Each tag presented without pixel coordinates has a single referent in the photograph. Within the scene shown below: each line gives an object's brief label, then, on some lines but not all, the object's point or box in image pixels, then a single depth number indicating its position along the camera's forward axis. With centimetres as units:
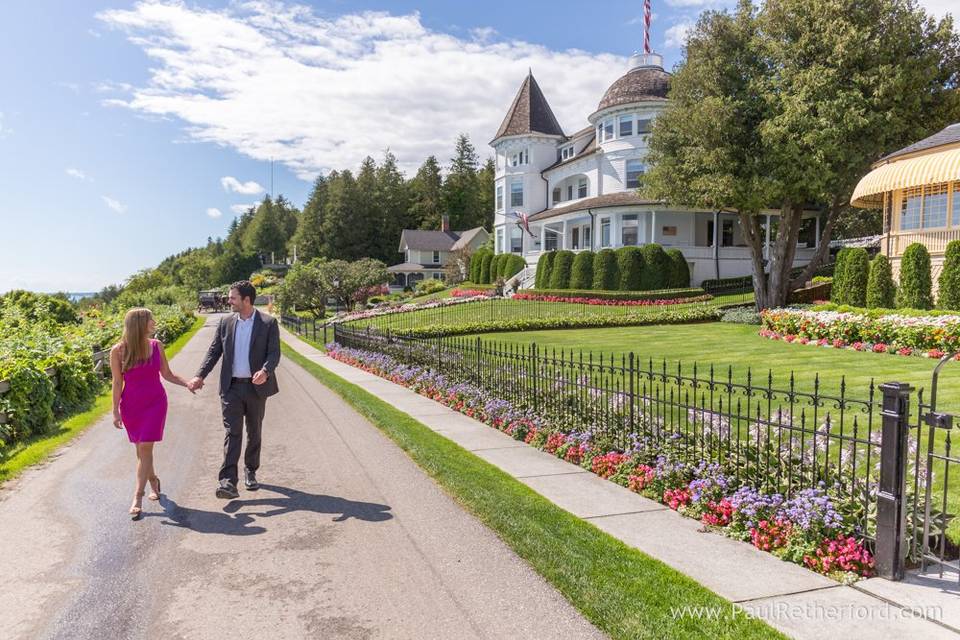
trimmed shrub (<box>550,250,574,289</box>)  3634
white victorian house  3678
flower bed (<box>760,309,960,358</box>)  1355
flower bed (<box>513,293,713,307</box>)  2976
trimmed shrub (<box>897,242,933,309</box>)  1847
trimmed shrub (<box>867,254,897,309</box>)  1984
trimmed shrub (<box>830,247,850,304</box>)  2170
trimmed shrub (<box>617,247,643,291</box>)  3297
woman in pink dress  584
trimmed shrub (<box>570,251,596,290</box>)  3501
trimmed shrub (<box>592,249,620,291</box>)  3366
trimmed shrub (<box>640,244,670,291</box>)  3288
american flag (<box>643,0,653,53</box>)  4094
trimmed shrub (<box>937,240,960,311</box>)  1730
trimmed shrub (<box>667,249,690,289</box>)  3325
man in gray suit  634
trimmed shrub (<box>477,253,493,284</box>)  5006
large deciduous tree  2219
